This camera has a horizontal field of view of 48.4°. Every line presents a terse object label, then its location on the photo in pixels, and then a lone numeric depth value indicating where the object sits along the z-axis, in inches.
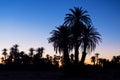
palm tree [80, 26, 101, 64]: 857.1
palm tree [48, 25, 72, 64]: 874.5
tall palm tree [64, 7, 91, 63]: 845.9
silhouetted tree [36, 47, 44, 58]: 2258.1
